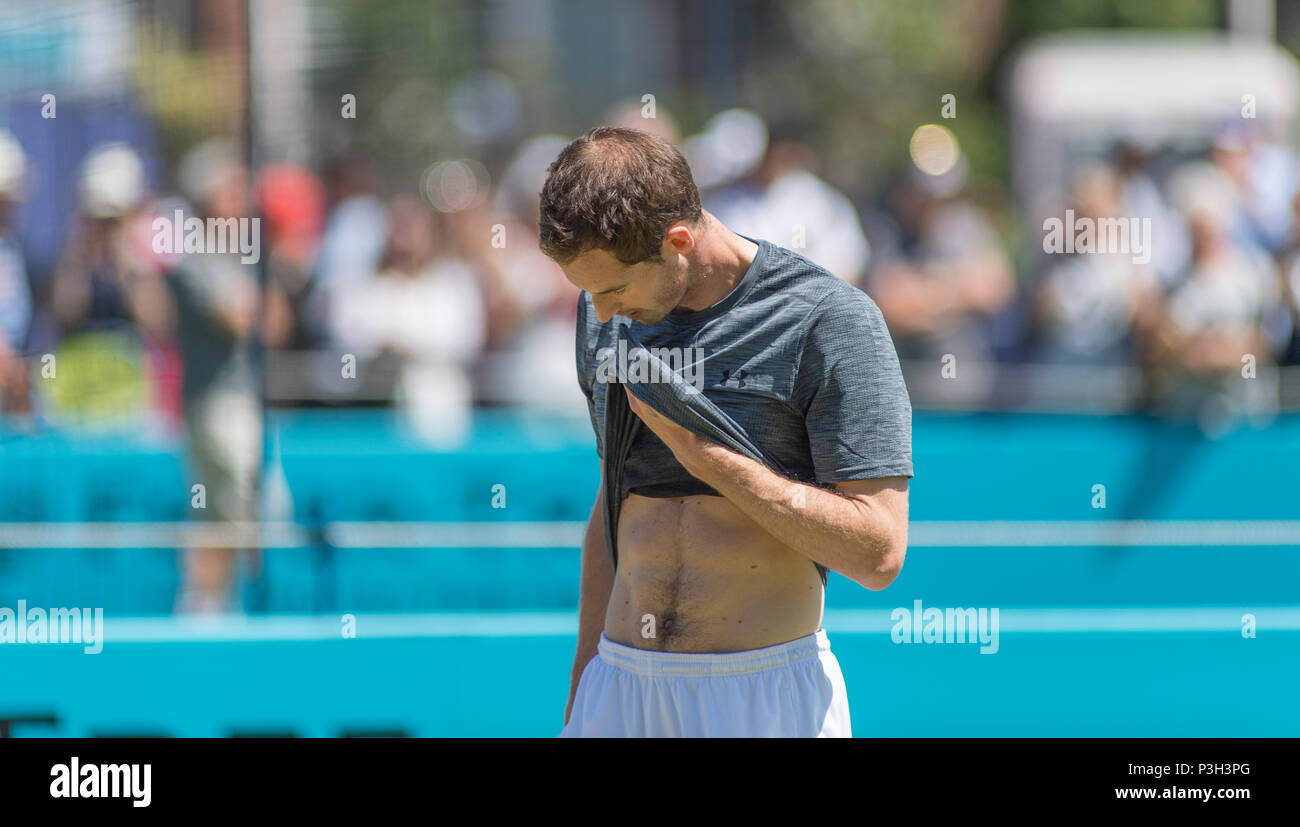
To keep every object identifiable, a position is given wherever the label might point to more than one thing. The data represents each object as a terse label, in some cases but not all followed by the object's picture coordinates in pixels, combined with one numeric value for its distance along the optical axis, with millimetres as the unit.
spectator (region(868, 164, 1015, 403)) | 14414
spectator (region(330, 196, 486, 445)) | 14742
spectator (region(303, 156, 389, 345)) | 15195
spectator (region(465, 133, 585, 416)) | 14703
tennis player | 4824
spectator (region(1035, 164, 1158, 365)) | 13539
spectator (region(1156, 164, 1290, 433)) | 11609
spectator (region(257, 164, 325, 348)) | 14812
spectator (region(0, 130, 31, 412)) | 11281
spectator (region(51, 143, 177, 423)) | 11867
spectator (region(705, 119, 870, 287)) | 14359
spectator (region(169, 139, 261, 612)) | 10617
